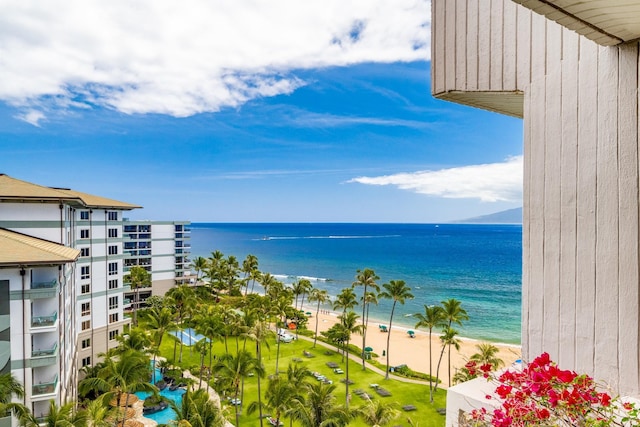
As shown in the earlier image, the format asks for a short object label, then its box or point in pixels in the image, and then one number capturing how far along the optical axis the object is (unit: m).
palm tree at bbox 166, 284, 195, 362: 42.96
